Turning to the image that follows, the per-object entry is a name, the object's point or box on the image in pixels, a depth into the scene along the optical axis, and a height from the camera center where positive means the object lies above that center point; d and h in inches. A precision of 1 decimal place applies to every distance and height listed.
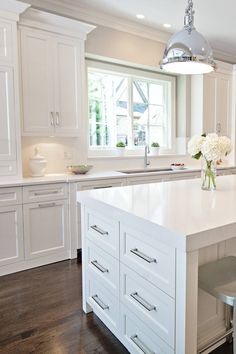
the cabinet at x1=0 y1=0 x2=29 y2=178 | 104.7 +25.9
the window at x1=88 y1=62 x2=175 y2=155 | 160.4 +30.8
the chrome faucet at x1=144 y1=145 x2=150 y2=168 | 165.8 -2.1
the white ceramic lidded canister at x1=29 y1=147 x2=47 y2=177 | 122.9 -3.9
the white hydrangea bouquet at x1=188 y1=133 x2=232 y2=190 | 77.4 +1.1
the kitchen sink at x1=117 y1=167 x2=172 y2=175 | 157.4 -8.7
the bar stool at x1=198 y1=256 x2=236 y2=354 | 50.5 -24.5
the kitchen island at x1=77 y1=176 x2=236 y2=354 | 46.1 -21.4
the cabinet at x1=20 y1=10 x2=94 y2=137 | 115.0 +36.2
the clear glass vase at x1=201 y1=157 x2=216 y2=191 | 81.8 -6.1
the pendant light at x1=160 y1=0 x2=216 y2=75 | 74.2 +29.1
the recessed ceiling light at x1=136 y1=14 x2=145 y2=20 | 143.8 +72.8
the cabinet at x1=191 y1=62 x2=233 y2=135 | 179.6 +36.2
